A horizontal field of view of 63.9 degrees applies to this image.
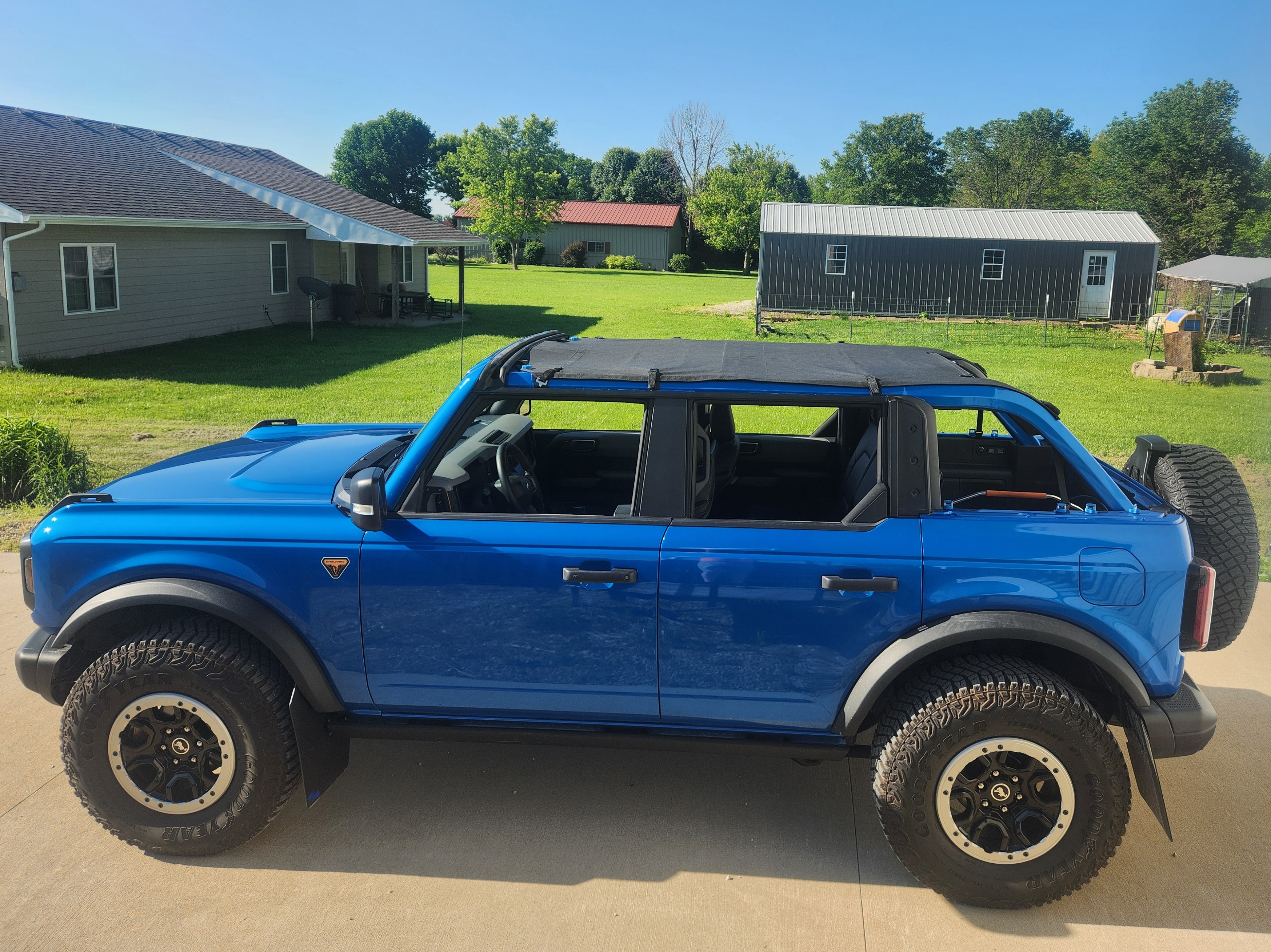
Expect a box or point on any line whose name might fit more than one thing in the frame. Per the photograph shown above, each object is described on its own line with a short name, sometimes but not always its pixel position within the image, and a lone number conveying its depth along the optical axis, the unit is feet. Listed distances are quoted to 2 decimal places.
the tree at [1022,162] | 225.35
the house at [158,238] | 53.83
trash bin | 85.92
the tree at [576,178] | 257.75
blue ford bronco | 11.28
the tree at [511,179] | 194.59
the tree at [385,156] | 276.82
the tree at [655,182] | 248.93
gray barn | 99.66
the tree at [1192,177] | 156.15
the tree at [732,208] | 212.02
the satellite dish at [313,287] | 77.71
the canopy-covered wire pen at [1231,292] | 76.33
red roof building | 211.61
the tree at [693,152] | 264.11
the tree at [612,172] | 255.09
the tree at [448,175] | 283.18
